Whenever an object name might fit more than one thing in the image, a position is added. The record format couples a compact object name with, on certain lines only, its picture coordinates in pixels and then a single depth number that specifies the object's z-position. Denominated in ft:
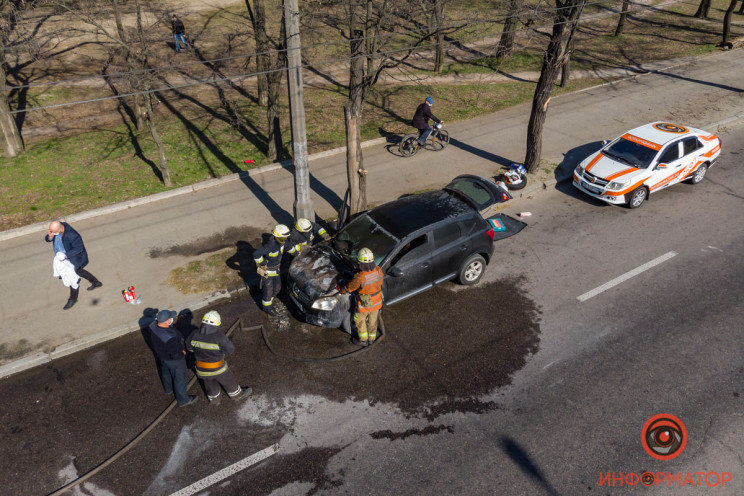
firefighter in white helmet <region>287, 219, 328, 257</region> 29.78
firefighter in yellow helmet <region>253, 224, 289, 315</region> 27.63
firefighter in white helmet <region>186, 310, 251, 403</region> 21.97
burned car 27.14
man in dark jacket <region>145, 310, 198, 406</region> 22.20
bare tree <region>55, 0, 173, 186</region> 36.14
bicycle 47.21
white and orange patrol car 38.88
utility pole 28.25
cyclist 45.37
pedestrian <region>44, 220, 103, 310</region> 28.76
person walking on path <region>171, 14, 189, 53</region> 68.44
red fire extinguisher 30.07
